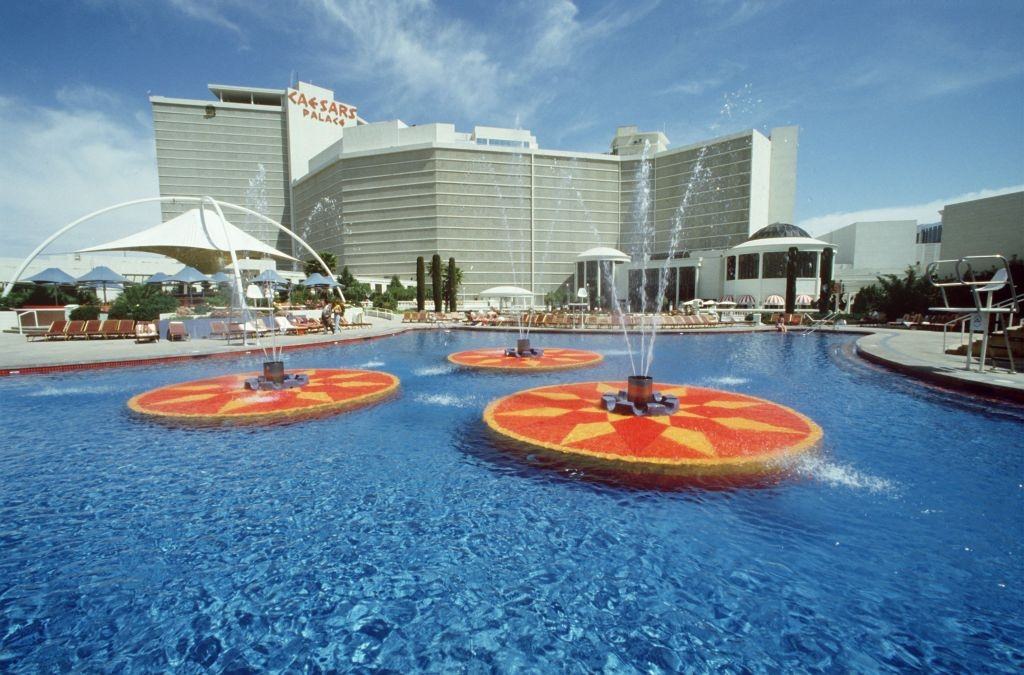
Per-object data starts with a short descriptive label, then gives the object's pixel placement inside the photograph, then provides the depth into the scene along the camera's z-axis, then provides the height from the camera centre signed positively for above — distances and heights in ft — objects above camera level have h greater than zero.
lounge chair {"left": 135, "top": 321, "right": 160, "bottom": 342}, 54.85 -3.10
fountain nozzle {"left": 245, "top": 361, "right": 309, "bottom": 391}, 29.22 -4.86
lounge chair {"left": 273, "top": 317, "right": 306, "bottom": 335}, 65.54 -3.16
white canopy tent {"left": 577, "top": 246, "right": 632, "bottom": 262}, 103.76 +11.54
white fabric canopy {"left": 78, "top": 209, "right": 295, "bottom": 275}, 56.18 +8.17
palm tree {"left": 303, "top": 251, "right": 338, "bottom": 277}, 168.01 +15.55
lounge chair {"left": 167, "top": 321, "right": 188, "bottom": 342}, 55.77 -3.14
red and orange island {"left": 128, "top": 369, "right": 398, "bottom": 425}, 23.79 -5.51
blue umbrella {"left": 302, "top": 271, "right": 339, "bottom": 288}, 89.18 +4.94
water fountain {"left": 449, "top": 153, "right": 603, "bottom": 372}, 39.11 -5.03
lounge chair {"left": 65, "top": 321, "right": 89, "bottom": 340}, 57.34 -2.94
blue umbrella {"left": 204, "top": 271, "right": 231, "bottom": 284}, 96.71 +6.04
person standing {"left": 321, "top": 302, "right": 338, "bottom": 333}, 68.03 -1.83
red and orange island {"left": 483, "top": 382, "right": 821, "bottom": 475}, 17.06 -5.71
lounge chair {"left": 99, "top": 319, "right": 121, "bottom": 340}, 58.18 -2.73
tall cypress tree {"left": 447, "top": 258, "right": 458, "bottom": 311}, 110.73 +4.52
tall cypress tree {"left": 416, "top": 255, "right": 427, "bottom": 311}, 105.70 +4.57
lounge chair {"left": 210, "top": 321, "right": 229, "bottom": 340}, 58.08 -2.91
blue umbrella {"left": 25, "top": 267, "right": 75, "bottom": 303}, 79.46 +5.19
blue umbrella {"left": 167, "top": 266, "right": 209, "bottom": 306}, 90.32 +6.04
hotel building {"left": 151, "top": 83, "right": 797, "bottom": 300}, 207.82 +54.16
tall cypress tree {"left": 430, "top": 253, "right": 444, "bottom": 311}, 102.68 +5.98
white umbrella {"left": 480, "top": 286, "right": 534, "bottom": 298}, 93.09 +2.77
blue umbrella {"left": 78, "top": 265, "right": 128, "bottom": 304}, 81.66 +5.36
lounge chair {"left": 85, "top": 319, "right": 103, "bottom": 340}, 57.98 -2.72
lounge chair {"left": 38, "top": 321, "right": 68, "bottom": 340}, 57.41 -3.06
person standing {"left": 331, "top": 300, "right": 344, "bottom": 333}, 68.13 -1.55
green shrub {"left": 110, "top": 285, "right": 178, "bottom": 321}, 67.46 +0.22
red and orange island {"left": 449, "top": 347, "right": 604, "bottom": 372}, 38.75 -5.06
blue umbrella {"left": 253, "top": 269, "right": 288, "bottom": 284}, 93.90 +6.44
